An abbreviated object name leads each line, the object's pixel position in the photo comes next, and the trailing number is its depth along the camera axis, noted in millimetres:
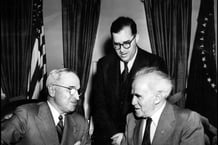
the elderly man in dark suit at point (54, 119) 2600
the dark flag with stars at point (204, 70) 3872
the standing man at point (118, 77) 3170
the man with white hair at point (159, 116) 2486
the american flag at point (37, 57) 4727
